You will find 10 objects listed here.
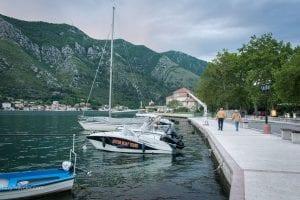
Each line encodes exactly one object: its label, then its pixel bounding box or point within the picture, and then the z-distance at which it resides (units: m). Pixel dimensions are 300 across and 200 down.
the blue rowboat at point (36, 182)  8.23
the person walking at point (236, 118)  22.52
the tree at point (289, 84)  30.02
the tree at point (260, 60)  45.49
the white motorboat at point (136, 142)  17.04
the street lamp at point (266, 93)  20.39
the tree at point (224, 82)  51.77
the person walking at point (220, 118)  22.85
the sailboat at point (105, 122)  30.63
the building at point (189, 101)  122.74
